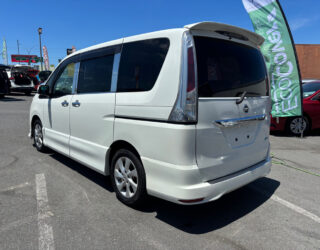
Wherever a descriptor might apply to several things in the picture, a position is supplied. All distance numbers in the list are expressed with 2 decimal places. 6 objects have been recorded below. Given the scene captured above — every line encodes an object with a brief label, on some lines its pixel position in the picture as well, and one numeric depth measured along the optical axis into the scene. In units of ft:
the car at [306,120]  23.13
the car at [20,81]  57.77
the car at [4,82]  48.60
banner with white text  19.92
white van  7.50
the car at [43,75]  69.09
